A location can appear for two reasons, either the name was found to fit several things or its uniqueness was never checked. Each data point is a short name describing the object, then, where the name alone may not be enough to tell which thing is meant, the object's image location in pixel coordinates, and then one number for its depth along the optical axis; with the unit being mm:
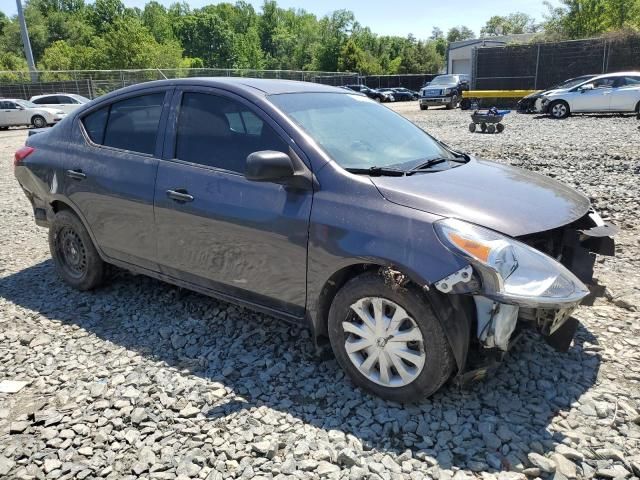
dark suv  29664
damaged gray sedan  2709
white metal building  61625
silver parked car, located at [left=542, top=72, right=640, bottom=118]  18562
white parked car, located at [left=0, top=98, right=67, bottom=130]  23875
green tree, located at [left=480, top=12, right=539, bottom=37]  99488
